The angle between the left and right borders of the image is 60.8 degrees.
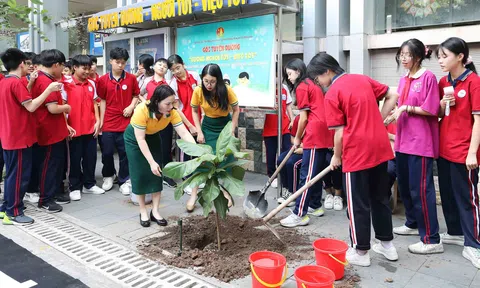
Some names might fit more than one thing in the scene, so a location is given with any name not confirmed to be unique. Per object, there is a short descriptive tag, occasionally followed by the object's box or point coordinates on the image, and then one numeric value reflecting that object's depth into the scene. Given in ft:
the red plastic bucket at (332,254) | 9.85
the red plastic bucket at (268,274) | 9.00
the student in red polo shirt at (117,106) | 18.71
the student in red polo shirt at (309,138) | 13.89
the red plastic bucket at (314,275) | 8.79
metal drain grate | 10.34
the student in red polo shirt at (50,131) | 15.94
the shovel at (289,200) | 11.87
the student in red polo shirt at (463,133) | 10.92
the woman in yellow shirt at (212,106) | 14.69
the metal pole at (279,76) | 16.49
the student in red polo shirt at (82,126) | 18.19
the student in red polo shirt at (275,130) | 18.43
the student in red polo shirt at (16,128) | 14.40
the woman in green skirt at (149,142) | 13.05
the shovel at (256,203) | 14.76
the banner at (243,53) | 17.10
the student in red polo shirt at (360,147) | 10.41
